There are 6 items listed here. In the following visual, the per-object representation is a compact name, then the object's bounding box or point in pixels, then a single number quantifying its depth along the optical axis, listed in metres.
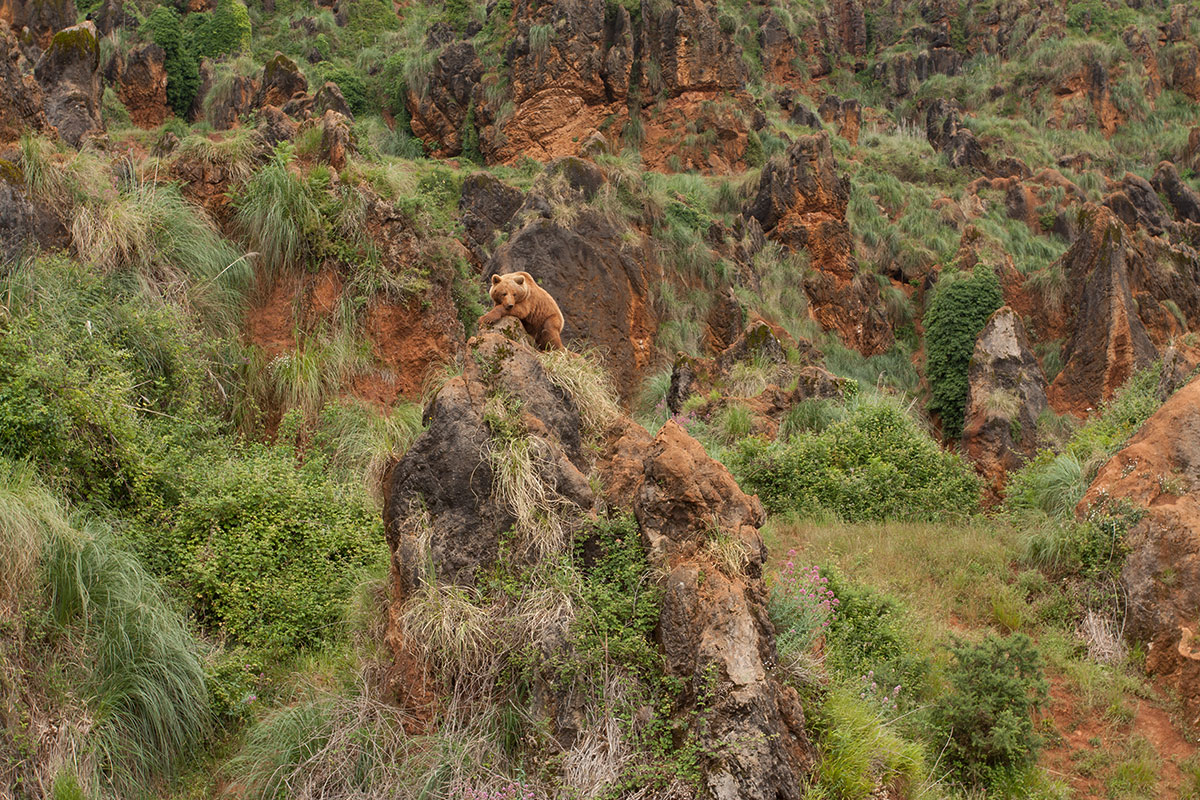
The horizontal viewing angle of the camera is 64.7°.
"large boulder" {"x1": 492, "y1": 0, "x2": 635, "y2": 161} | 29.41
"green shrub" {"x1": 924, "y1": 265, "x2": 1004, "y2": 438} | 20.73
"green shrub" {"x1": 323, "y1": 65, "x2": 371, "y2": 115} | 34.78
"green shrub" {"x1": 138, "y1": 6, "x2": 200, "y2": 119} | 33.12
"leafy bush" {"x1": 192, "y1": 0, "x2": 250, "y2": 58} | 36.34
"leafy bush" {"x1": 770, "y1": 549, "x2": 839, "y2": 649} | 6.08
